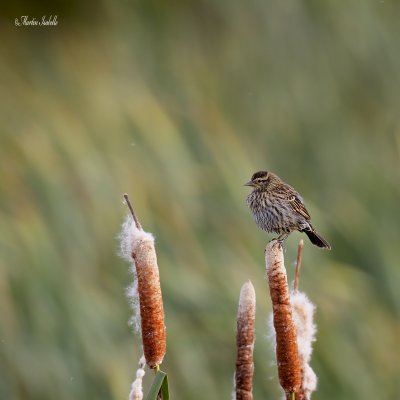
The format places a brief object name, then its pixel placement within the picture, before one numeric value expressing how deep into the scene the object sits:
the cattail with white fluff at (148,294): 15.51
